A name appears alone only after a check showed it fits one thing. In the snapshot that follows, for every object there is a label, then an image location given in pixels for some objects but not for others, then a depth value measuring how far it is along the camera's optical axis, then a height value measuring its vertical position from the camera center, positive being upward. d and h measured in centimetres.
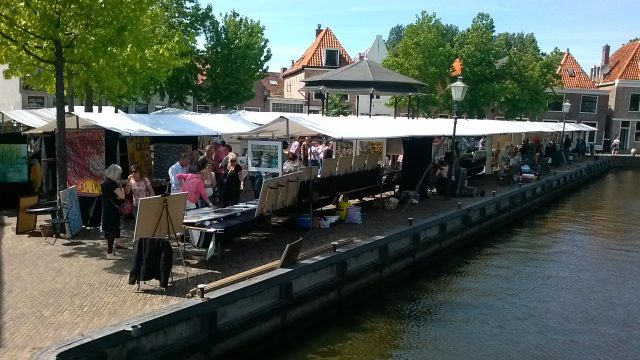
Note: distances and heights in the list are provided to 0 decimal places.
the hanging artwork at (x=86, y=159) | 1188 -94
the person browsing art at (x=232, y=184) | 1163 -131
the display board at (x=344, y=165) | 1283 -89
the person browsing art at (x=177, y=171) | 1055 -99
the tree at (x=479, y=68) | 4106 +486
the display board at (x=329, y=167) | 1215 -91
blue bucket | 1141 -199
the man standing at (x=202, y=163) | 1176 -90
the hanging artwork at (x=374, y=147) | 1816 -64
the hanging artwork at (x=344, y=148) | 1809 -74
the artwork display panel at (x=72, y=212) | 984 -174
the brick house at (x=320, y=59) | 4794 +588
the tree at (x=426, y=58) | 4003 +527
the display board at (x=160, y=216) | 761 -138
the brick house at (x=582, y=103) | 4778 +296
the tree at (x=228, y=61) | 3312 +365
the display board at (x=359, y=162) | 1353 -86
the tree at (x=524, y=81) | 4150 +407
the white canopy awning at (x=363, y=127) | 1152 +2
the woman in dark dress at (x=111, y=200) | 869 -131
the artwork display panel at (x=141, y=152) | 1368 -85
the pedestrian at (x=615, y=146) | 4474 -62
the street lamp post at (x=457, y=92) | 1462 +105
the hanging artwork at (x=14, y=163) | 1265 -116
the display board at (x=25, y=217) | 1009 -191
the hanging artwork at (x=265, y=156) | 1255 -75
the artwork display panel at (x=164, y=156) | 1536 -104
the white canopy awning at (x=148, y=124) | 1197 -15
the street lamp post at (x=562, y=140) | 2972 -26
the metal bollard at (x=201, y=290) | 682 -210
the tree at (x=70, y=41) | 988 +139
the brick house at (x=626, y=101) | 4634 +322
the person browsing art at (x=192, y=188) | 1011 -124
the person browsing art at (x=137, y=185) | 951 -117
